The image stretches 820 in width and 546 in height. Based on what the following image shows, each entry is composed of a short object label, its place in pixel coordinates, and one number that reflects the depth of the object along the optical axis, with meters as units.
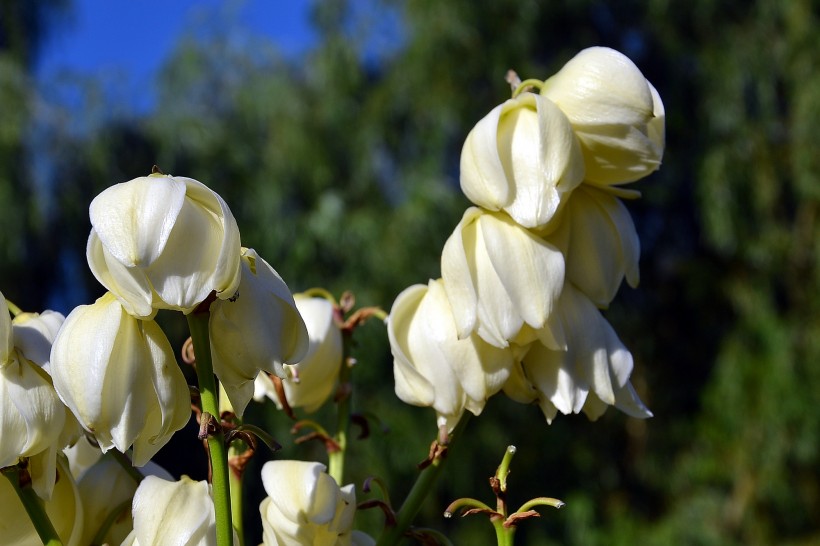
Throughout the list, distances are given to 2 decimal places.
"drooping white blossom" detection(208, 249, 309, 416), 0.80
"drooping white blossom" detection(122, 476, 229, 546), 0.83
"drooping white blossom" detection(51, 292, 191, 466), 0.80
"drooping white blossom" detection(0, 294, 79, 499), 0.81
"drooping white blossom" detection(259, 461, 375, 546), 0.85
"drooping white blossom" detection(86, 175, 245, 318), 0.79
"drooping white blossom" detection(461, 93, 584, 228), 0.85
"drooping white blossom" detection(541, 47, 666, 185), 0.86
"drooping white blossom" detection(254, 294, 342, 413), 0.95
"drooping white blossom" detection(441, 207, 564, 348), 0.85
